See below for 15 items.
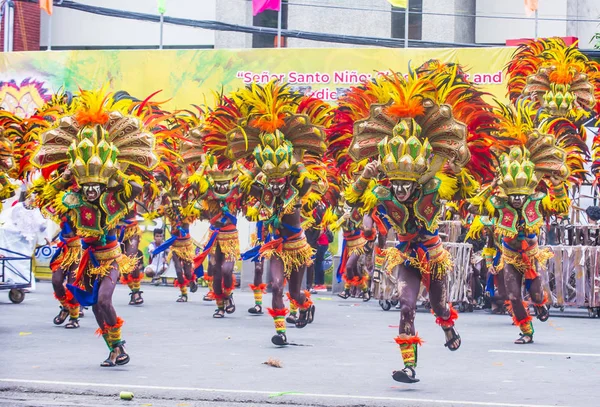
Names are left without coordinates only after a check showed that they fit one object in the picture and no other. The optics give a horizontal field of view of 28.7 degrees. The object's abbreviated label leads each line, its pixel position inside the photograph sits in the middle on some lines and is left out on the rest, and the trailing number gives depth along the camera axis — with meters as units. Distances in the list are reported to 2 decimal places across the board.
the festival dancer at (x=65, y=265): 12.88
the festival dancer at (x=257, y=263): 15.74
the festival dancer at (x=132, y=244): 17.20
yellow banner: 20.95
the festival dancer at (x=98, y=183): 11.12
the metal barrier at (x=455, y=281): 17.30
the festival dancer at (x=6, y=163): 13.84
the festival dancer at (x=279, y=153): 13.61
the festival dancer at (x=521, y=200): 13.41
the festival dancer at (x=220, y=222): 16.27
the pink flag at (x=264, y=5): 23.77
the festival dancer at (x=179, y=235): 18.29
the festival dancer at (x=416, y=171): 10.39
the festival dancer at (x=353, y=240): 18.70
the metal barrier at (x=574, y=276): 16.89
